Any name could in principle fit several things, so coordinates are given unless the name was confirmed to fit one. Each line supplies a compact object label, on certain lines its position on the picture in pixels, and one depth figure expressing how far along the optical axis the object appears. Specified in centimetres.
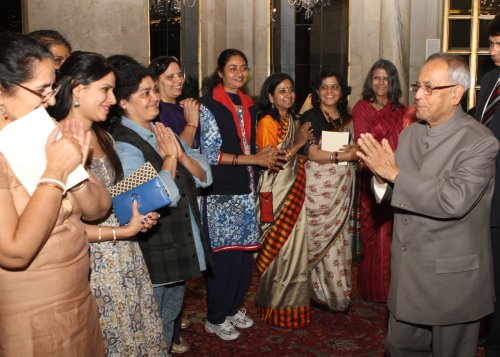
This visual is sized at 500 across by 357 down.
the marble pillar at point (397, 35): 737
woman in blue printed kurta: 352
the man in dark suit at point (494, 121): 290
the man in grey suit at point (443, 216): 215
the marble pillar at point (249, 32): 854
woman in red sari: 401
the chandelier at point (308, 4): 844
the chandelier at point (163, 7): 716
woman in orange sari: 372
